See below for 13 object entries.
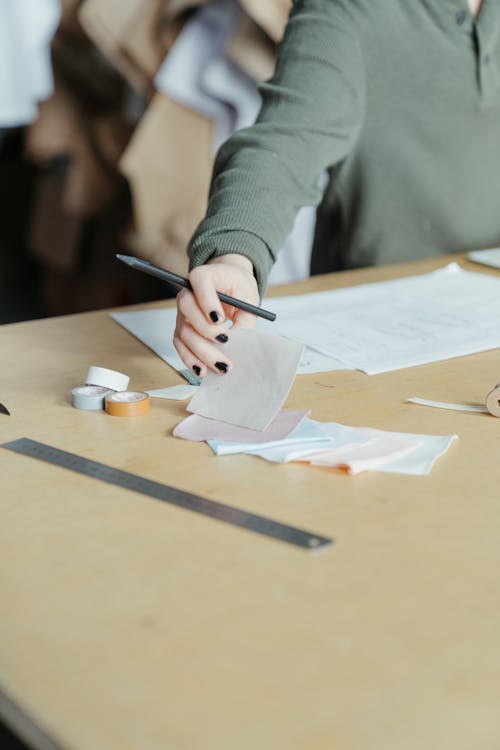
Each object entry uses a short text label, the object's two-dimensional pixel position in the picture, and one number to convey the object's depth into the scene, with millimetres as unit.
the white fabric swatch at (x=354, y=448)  1556
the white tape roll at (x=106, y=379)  1718
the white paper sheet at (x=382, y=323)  1828
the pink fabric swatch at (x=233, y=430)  1614
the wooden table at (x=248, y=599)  1271
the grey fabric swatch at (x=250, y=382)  1640
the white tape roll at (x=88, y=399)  1690
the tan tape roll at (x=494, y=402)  1661
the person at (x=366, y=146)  1888
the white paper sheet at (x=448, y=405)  1682
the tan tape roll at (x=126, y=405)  1673
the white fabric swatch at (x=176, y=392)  1718
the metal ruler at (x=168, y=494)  1451
